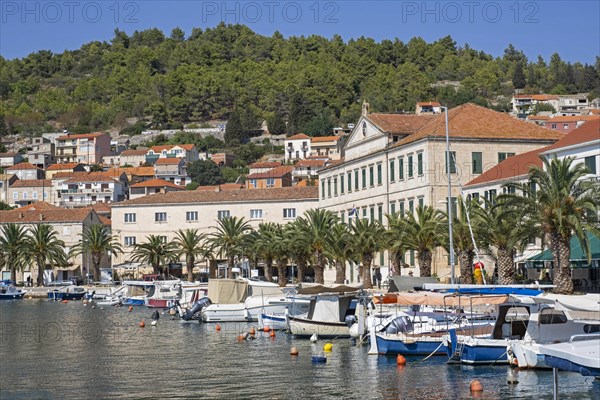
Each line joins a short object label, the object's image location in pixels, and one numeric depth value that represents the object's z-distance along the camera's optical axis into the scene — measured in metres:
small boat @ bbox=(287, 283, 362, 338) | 48.91
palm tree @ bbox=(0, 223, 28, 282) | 113.44
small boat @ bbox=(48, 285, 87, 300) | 105.50
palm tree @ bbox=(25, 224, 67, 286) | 113.44
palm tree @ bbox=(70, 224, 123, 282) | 112.44
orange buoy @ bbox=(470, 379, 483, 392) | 31.38
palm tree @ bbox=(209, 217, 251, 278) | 104.69
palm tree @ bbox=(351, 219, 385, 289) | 72.81
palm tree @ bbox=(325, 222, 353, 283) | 75.75
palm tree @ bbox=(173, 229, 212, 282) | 108.56
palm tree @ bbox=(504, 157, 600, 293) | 47.97
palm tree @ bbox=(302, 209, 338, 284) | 81.47
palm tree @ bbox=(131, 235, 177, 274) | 111.25
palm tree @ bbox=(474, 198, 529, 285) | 54.62
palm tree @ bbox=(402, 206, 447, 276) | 63.28
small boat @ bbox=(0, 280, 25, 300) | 106.38
